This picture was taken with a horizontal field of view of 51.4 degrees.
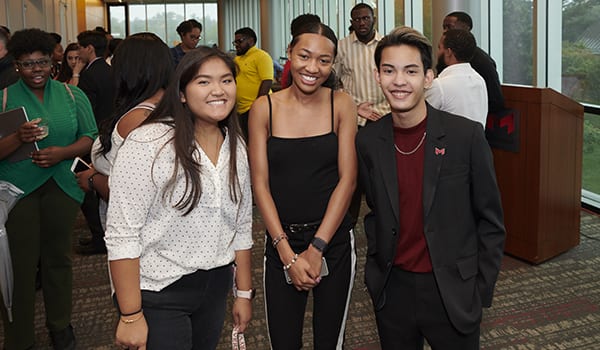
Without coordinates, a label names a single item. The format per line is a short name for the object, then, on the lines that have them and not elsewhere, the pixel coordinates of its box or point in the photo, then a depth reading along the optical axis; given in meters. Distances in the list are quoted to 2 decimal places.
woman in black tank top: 2.25
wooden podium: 4.52
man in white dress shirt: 3.87
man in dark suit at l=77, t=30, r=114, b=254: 5.20
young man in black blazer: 1.92
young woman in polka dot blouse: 1.76
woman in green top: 3.04
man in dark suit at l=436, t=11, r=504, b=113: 4.45
